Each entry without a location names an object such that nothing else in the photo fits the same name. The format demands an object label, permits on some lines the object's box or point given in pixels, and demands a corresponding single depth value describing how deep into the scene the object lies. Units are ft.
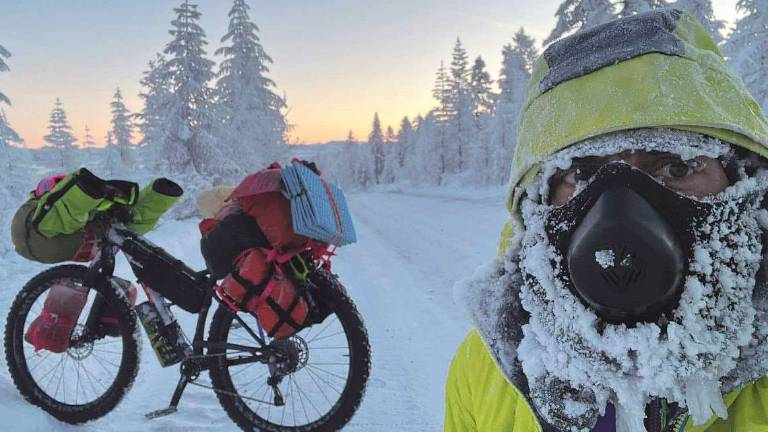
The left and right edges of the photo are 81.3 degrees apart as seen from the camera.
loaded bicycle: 9.64
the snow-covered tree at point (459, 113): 172.14
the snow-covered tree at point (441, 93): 182.60
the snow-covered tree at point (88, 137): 257.69
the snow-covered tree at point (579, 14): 55.93
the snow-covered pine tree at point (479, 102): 161.68
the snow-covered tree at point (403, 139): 271.69
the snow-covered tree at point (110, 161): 133.72
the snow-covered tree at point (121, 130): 183.78
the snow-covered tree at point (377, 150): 299.58
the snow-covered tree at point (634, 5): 51.36
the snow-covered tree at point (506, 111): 134.21
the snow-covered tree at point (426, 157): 193.77
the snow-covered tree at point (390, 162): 277.60
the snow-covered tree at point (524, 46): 148.87
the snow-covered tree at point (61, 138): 176.24
